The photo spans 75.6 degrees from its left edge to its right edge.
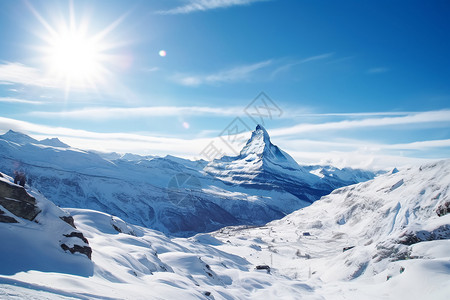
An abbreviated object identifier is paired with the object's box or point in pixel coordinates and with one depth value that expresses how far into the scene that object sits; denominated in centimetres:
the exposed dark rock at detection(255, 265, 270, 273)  6869
